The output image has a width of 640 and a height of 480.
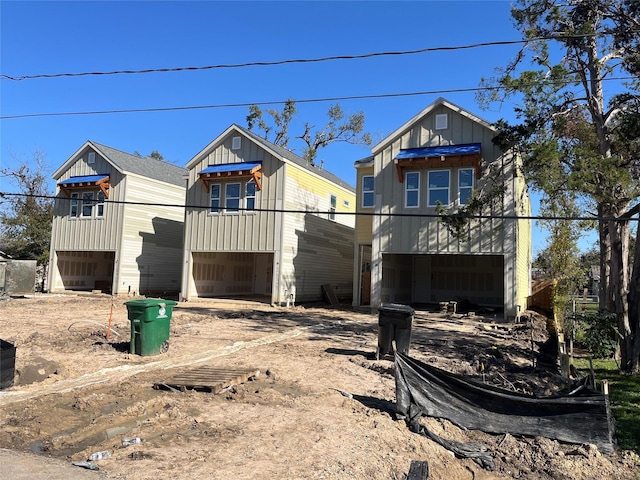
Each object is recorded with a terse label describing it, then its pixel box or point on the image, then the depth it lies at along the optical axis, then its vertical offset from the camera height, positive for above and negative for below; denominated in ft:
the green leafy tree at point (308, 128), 144.87 +45.98
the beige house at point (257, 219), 70.95 +8.39
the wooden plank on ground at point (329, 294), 76.18 -3.04
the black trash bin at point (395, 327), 32.14 -3.34
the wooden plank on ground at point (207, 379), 23.65 -5.71
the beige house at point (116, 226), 82.99 +7.61
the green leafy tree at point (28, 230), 101.04 +7.20
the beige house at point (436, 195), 59.16 +11.40
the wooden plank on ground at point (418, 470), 15.58 -6.43
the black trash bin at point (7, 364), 23.14 -4.96
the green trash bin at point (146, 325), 32.04 -3.88
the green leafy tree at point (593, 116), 40.98 +17.57
